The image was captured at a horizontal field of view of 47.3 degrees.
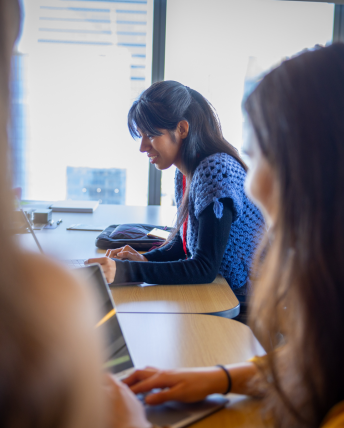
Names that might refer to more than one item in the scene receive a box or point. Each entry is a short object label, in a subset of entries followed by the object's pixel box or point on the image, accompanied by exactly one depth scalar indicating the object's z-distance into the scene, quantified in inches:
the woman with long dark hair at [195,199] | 48.0
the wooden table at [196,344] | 25.0
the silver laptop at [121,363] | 23.6
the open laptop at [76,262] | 48.9
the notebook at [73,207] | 97.4
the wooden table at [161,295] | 40.8
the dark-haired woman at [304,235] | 21.4
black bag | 63.5
